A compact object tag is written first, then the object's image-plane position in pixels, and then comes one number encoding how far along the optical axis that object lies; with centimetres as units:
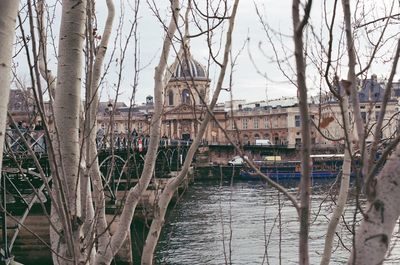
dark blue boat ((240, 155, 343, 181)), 6532
